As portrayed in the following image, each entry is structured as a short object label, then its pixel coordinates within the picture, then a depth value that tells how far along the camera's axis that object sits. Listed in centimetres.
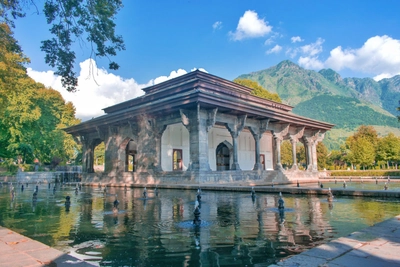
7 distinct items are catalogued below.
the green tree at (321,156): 5397
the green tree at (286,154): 6199
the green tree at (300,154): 5878
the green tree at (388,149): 4606
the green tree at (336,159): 6249
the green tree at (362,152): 4541
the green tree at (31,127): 3375
